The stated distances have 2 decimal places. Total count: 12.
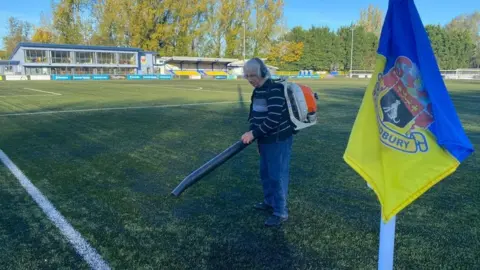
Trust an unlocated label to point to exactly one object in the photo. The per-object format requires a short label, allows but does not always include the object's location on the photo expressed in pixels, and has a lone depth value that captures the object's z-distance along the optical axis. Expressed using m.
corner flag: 2.00
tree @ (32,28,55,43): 77.31
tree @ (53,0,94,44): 71.00
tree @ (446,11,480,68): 95.76
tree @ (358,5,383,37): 97.00
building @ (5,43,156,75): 56.91
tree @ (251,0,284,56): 77.06
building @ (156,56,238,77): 67.38
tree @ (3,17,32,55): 82.69
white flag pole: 2.24
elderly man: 3.69
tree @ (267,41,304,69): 78.88
